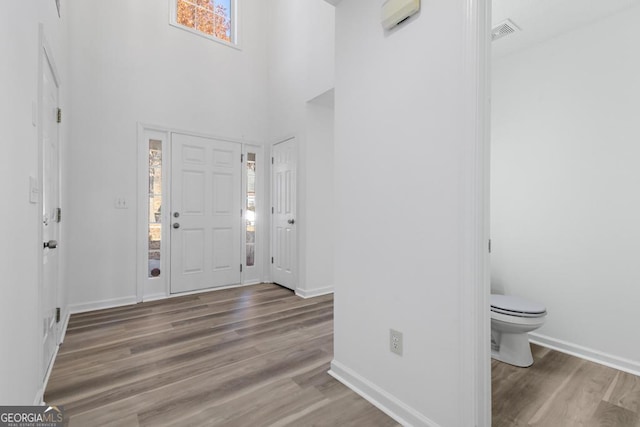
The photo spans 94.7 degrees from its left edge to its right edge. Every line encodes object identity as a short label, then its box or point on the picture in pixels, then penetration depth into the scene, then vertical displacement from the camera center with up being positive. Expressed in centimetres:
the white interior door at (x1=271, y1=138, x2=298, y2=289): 385 -2
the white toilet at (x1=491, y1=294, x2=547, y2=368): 198 -78
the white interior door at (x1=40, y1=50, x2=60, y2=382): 185 +0
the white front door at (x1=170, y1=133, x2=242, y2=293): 371 -1
